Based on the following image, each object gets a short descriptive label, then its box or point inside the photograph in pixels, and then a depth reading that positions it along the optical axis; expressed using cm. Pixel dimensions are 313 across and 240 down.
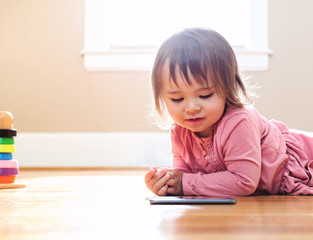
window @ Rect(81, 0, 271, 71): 243
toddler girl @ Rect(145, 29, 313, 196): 101
